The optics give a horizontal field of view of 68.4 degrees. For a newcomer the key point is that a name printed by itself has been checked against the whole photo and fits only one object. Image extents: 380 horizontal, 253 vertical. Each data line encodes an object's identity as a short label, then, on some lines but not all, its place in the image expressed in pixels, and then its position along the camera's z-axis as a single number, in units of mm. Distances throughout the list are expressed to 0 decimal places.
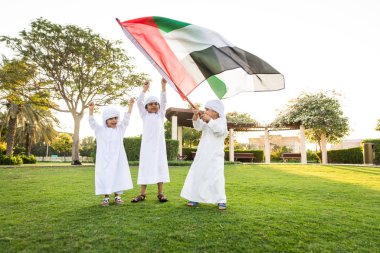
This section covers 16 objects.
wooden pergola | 22188
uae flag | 4453
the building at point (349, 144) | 53641
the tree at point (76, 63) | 19641
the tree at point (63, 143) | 53562
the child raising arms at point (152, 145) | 4941
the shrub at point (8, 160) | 24438
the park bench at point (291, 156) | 28781
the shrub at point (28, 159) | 30069
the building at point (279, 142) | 50094
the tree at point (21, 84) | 20047
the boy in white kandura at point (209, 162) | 4406
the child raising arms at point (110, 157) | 4746
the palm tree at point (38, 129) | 33156
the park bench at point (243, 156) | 28766
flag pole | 4258
